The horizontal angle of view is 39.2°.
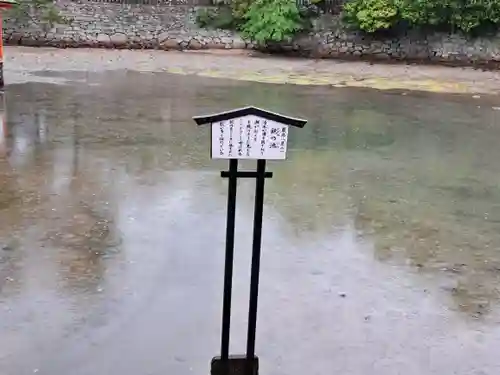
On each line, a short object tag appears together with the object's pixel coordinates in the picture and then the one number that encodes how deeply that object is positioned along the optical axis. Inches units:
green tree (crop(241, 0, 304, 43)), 778.2
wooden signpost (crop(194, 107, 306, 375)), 122.6
